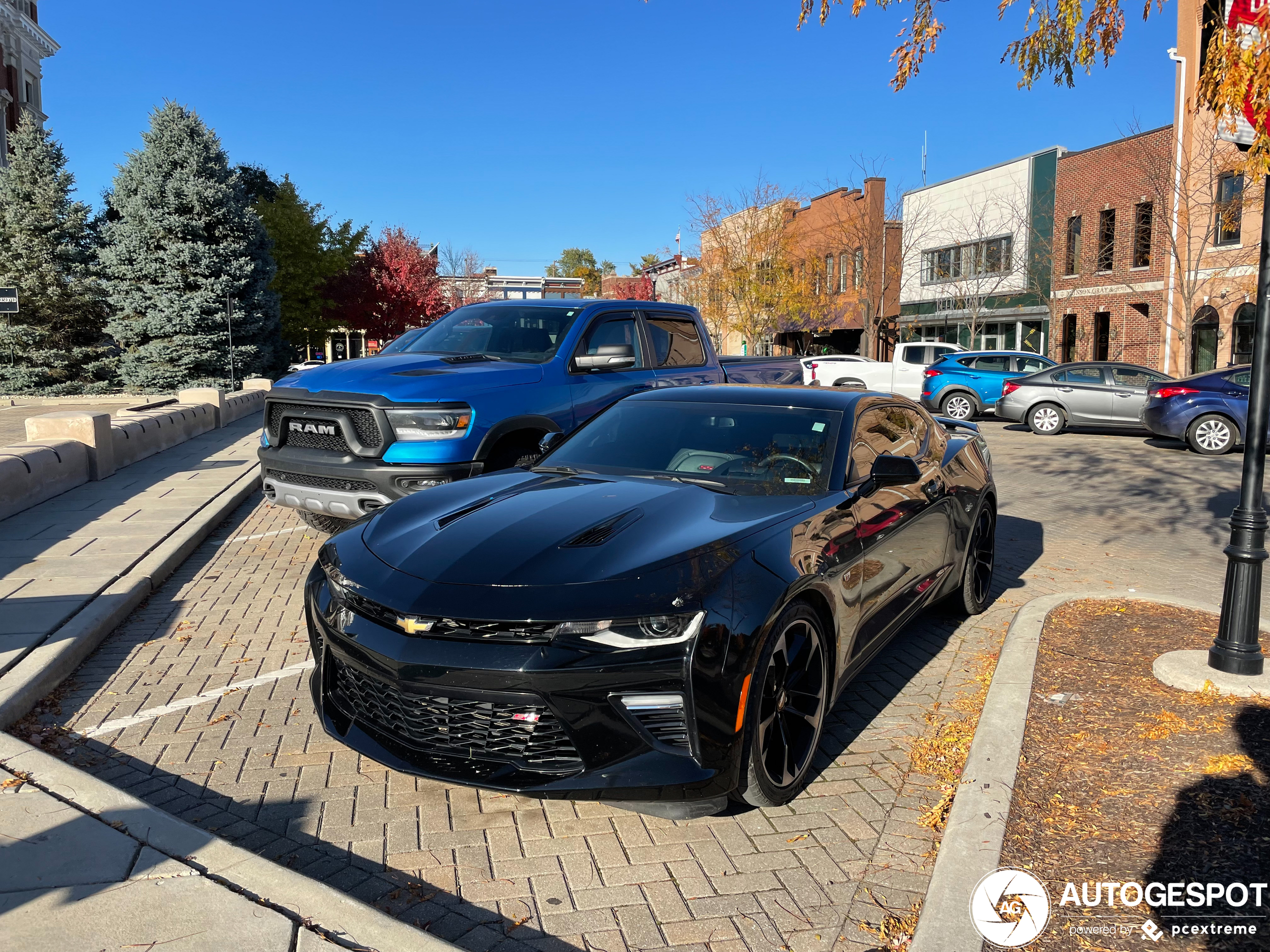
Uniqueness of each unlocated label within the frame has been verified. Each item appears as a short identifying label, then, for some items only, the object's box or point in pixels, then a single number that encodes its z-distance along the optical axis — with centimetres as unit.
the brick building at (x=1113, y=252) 2934
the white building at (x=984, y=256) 3462
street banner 428
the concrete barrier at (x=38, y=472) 852
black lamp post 460
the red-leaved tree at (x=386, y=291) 4194
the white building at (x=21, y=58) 4209
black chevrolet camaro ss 310
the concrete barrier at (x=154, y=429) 1196
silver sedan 1861
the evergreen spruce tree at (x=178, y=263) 2788
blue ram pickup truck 648
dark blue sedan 1534
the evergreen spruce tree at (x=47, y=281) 2711
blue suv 2178
